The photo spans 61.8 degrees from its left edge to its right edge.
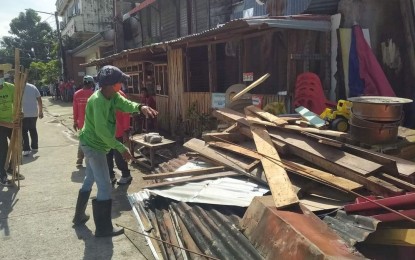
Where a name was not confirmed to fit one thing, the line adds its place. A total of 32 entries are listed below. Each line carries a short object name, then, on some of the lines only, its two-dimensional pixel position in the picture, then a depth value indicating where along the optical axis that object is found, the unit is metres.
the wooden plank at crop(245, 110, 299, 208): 3.07
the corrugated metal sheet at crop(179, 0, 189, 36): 14.20
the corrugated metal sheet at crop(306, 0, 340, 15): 6.94
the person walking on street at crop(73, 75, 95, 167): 6.90
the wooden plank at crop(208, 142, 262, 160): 4.36
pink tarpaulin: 5.97
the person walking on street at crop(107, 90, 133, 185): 6.19
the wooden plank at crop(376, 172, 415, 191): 3.13
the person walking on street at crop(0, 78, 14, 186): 6.21
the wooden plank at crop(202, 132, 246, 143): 5.20
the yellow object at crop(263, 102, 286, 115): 6.15
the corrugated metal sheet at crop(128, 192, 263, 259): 2.92
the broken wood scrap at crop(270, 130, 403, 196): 3.17
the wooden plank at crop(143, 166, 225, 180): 4.75
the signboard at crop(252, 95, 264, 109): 6.99
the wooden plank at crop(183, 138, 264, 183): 4.41
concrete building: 29.05
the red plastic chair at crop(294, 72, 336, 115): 6.22
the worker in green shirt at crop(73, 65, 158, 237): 3.95
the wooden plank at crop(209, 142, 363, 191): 3.32
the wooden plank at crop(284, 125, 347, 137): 4.21
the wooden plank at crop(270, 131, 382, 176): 3.38
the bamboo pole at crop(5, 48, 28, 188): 5.86
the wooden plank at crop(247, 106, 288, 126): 4.73
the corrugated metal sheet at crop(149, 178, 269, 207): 3.82
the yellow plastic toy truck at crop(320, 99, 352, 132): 4.78
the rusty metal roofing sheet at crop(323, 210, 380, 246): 2.59
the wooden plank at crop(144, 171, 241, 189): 4.50
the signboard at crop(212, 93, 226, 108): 8.05
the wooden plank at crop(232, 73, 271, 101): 6.05
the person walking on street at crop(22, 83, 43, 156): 8.73
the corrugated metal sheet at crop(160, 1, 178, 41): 15.06
